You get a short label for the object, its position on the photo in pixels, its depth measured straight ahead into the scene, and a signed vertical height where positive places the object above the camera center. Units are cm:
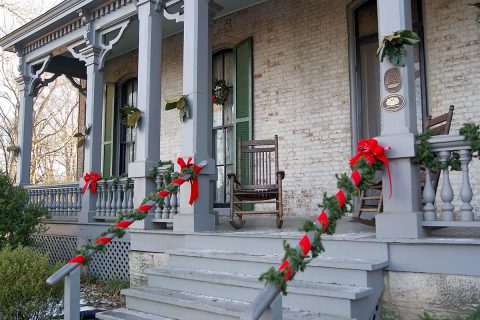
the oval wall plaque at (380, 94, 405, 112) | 357 +76
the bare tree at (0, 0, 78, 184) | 1959 +353
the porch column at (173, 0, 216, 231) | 498 +95
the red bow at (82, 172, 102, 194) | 690 +32
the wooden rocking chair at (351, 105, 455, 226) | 379 +18
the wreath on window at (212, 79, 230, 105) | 823 +199
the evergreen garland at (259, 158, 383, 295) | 244 -15
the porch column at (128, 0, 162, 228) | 562 +132
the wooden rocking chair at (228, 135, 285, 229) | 520 +28
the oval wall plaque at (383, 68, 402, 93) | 360 +95
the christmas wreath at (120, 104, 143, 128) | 566 +108
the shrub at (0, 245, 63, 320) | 381 -76
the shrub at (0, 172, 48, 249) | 605 -19
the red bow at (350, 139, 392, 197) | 341 +35
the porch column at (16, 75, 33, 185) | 880 +135
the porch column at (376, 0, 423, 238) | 340 +49
